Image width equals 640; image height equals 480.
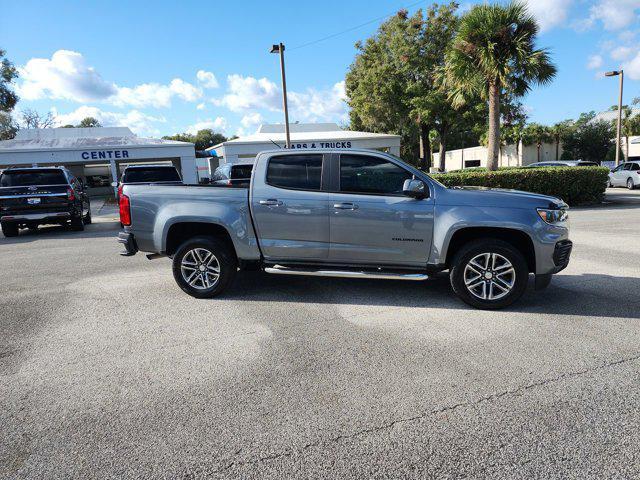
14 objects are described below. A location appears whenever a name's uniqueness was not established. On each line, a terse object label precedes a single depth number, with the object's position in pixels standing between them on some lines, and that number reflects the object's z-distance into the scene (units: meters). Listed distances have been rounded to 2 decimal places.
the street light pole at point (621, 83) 23.48
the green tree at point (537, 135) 46.09
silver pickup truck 4.91
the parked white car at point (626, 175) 23.75
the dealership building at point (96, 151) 24.80
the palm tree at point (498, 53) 15.45
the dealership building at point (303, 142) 25.00
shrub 15.58
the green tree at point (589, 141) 47.03
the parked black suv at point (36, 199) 11.29
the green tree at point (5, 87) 35.94
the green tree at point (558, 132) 47.31
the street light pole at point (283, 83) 17.89
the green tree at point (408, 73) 27.08
